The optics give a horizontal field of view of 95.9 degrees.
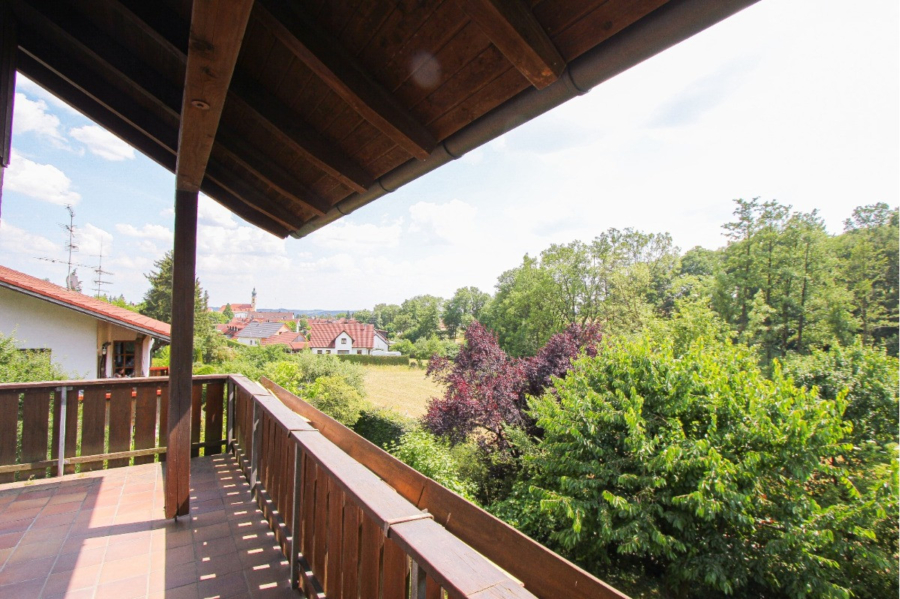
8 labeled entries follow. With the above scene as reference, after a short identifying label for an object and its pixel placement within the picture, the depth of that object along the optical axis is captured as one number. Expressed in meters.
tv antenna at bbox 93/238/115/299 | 25.35
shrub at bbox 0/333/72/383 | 5.89
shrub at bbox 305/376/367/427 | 11.07
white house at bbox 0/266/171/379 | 7.93
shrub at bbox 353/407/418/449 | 10.91
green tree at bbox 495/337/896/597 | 5.09
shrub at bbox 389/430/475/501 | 6.83
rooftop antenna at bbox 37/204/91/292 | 17.58
